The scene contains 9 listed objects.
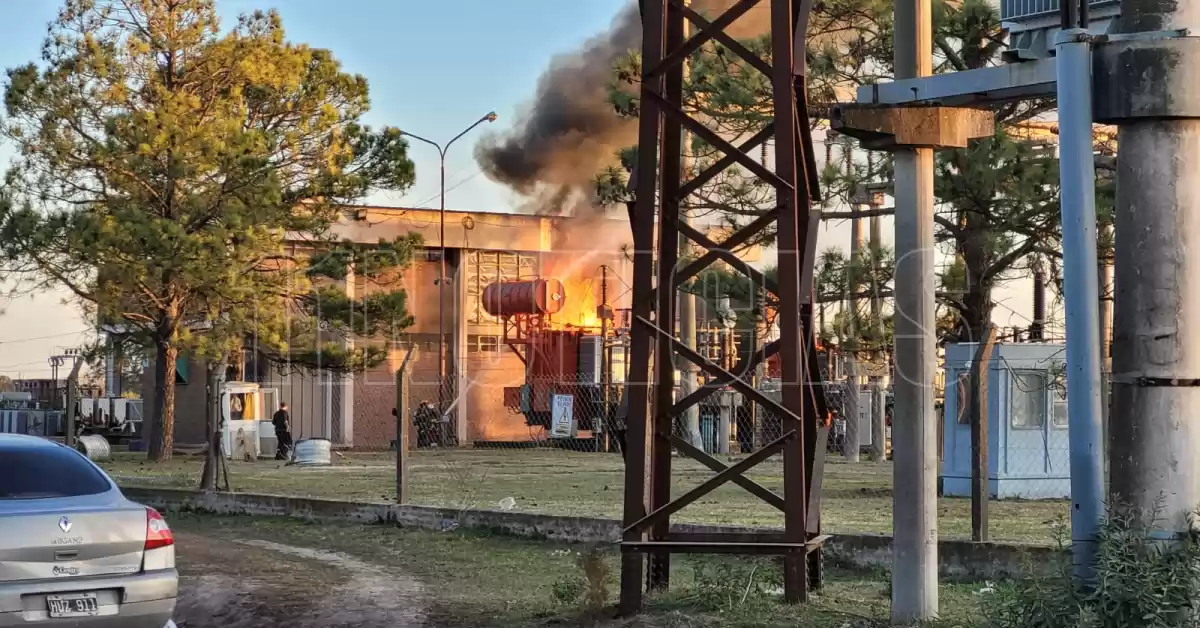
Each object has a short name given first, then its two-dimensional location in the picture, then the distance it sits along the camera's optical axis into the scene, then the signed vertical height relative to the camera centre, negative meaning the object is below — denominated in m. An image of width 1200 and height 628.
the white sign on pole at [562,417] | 44.47 -0.49
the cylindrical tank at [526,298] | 50.41 +3.50
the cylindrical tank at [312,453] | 32.93 -1.12
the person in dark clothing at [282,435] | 38.78 -0.86
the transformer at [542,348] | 47.91 +1.76
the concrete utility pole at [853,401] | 31.58 -0.03
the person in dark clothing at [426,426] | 45.56 -0.75
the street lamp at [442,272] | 51.99 +4.55
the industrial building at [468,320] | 51.00 +3.05
